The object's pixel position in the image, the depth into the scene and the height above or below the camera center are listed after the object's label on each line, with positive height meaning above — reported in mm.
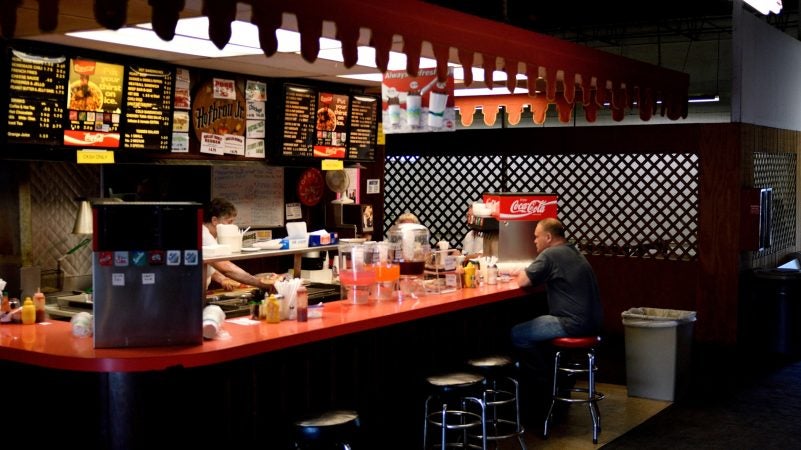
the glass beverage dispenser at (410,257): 6066 -429
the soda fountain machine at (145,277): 4293 -405
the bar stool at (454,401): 5023 -1253
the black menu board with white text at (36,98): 5891 +596
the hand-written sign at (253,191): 7977 +7
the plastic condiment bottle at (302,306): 4984 -616
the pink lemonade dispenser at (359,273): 5590 -489
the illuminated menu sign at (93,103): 6234 +600
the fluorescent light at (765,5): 7791 +1651
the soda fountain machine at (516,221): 7246 -212
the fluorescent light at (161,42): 5496 +938
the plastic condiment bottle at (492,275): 6676 -588
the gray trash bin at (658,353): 7152 -1244
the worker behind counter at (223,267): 6902 -568
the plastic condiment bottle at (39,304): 5055 -627
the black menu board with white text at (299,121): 8062 +629
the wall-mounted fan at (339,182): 8875 +102
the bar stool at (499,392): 5465 -1337
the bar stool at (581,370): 6207 -1215
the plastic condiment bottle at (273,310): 4902 -631
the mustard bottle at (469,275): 6496 -574
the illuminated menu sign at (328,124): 8117 +634
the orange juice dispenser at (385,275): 5695 -512
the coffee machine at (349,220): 8992 -269
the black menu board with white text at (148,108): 6660 +608
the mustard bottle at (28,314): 4969 -671
